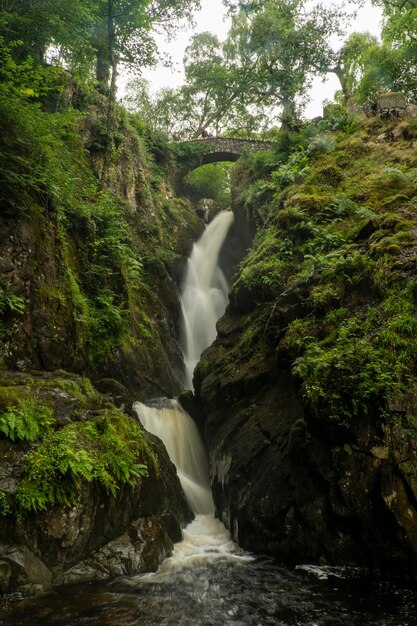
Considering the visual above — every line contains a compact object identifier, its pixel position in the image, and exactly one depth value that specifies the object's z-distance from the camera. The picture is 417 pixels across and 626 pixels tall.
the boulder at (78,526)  4.72
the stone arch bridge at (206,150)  23.75
